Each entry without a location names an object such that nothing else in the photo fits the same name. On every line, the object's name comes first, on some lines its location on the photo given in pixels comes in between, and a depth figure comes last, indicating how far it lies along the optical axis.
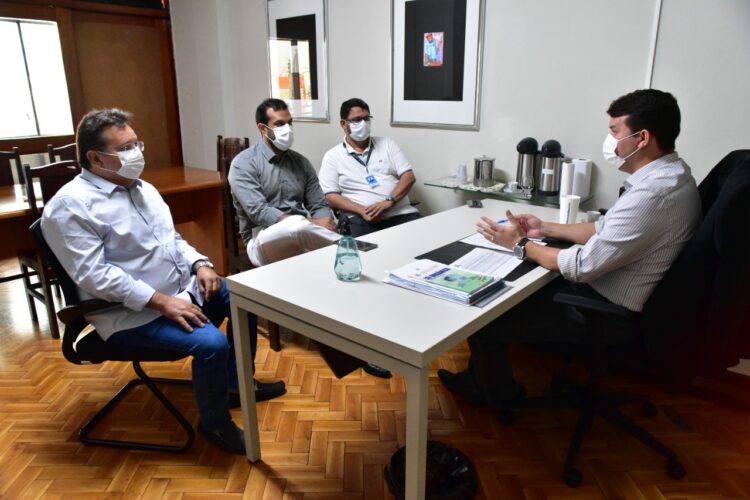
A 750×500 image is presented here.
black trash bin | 1.68
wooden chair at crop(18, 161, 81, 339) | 2.62
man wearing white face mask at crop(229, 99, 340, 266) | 2.57
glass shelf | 2.73
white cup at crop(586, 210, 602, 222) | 2.38
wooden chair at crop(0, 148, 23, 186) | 3.34
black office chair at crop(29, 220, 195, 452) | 1.75
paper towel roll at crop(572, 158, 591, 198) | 2.63
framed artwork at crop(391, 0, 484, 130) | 3.03
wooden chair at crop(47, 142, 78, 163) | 3.54
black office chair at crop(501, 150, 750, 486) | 1.39
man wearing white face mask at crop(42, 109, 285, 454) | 1.73
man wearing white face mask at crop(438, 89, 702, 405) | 1.56
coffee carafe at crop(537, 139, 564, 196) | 2.72
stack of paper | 1.46
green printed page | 1.49
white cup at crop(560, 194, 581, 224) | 2.21
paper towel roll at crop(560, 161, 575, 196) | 2.62
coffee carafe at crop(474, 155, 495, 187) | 3.02
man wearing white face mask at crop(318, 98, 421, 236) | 3.14
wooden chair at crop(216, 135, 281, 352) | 2.74
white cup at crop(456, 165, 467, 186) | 3.09
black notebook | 1.70
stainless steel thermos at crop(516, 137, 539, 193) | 2.81
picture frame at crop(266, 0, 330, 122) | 3.78
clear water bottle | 1.64
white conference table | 1.27
